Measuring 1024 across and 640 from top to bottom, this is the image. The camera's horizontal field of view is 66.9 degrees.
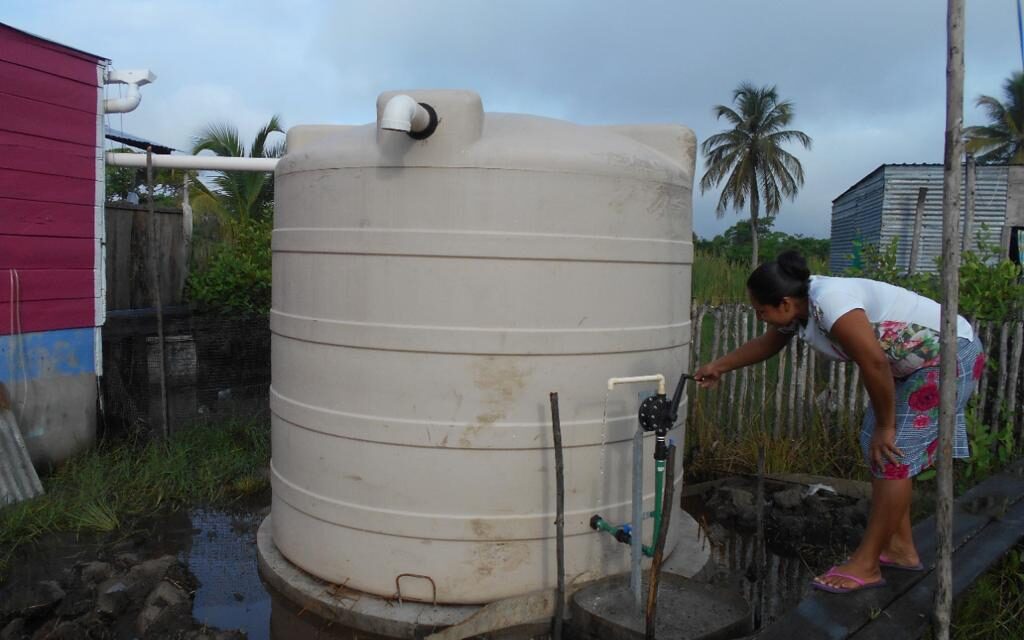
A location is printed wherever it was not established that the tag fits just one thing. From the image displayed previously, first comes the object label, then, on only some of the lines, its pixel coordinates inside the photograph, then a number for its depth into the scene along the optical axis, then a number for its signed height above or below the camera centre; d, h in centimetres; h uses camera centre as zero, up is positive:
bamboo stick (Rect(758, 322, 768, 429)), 601 -98
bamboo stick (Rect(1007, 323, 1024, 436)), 541 -56
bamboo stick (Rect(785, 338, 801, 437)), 594 -82
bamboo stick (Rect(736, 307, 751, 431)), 611 -83
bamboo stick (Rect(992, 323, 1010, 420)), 543 -59
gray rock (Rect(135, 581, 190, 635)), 361 -165
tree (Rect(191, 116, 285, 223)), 1560 +155
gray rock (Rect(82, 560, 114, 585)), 402 -164
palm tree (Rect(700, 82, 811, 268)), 3641 +584
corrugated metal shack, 1600 +166
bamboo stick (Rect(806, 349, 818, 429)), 590 -85
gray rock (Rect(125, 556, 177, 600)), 390 -163
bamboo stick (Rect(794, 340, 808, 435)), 593 -82
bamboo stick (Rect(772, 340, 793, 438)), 592 -91
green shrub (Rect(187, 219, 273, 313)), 757 -22
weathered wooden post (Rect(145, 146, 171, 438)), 616 -49
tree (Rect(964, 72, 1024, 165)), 2988 +617
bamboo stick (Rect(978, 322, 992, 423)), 544 -66
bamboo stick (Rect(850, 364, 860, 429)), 573 -83
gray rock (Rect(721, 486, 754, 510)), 531 -153
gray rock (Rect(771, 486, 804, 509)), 521 -149
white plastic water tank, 334 -31
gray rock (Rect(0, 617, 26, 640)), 345 -167
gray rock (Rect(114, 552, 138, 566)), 427 -165
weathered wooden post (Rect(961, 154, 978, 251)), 520 +63
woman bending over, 321 -33
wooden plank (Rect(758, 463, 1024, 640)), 290 -131
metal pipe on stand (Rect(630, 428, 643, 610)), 328 -107
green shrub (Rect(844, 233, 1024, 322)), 563 -3
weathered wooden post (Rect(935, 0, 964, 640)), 241 -6
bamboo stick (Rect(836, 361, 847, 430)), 575 -87
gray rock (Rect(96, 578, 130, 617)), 368 -163
